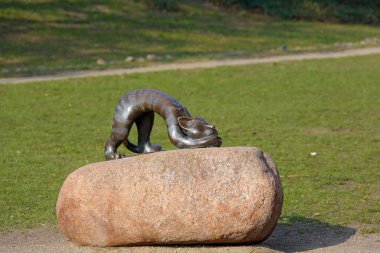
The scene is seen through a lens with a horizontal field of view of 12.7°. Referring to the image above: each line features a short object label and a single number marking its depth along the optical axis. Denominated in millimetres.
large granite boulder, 14776
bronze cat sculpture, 15929
